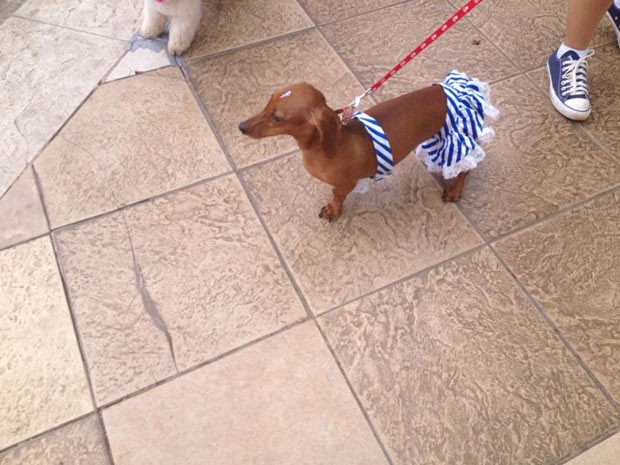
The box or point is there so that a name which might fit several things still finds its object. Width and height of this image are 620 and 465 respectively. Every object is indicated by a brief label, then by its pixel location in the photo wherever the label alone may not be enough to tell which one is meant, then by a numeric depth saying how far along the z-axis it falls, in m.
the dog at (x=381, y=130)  1.36
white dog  2.15
